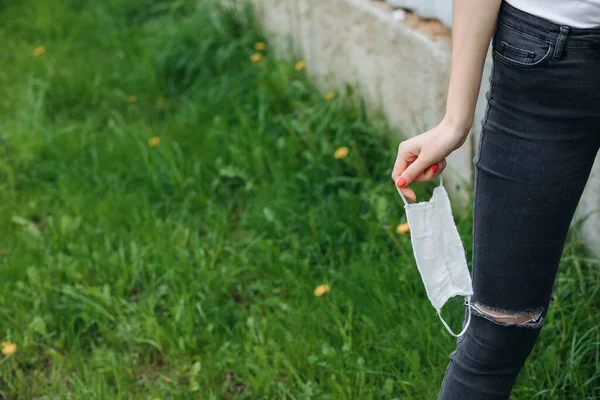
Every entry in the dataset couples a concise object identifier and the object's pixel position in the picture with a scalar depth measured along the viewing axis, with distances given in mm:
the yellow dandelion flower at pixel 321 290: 2492
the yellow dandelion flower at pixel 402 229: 2613
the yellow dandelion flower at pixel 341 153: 3020
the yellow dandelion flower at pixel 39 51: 4656
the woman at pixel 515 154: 1241
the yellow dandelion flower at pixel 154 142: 3580
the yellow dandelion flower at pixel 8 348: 2537
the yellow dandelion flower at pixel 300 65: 3752
